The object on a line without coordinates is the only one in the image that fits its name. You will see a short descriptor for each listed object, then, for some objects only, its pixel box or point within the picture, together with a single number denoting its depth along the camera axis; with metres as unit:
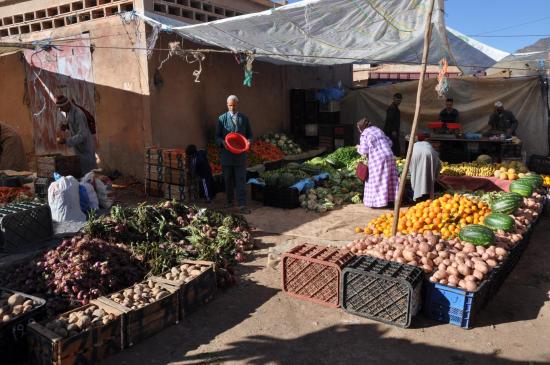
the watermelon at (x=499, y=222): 5.23
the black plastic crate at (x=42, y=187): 7.46
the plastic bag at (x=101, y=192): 6.88
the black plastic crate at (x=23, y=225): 5.43
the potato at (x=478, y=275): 4.13
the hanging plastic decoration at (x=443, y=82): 6.53
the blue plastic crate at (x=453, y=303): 4.00
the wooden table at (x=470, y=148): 10.63
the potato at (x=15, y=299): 3.74
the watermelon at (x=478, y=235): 4.71
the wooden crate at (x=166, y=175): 8.55
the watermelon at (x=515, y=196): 6.04
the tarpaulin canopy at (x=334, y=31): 8.33
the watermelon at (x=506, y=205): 5.85
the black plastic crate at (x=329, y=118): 13.91
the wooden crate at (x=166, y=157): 8.50
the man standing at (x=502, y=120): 12.06
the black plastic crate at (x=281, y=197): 8.36
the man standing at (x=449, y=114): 12.35
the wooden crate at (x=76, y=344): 3.29
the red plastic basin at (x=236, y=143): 7.79
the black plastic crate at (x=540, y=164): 10.45
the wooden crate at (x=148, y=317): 3.77
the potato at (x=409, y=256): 4.46
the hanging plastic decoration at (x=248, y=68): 7.98
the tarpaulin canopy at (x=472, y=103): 12.59
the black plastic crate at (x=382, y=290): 4.02
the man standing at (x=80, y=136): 7.57
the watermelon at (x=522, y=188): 6.82
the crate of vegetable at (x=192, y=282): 4.30
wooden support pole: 4.90
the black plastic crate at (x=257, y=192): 8.92
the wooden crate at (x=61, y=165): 7.80
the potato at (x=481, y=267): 4.18
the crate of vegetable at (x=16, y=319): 3.43
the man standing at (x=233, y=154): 7.96
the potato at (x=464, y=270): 4.17
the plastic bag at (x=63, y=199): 6.12
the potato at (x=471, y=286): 3.97
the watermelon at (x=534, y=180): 7.33
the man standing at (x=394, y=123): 12.34
